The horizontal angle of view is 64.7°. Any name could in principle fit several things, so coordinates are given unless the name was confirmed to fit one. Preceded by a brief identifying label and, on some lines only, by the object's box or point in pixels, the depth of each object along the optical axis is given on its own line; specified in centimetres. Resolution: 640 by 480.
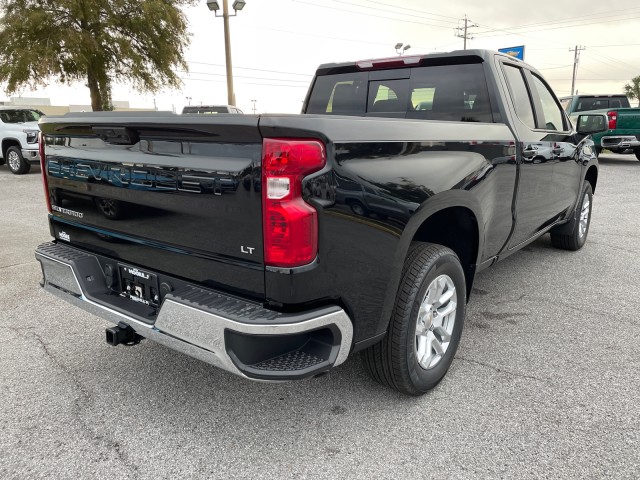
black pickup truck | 195
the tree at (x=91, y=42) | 1980
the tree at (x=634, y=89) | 6612
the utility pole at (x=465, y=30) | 5456
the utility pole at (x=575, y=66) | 6111
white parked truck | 1341
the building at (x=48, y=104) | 6724
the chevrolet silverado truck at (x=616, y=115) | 1388
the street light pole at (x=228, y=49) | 1720
